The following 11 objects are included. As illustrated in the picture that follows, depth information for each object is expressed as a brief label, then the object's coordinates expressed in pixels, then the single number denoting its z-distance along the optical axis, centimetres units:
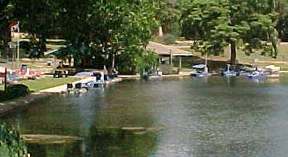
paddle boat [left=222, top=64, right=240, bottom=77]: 8650
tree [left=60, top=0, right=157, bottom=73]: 3578
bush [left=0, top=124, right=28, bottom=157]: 1741
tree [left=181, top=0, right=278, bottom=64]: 9288
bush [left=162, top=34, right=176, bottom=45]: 10700
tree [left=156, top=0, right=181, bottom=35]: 10392
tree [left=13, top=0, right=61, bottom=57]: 3675
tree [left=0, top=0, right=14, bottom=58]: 3522
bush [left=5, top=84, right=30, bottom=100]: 4631
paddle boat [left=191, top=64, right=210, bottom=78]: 8475
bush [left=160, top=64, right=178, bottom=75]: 8556
